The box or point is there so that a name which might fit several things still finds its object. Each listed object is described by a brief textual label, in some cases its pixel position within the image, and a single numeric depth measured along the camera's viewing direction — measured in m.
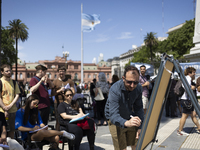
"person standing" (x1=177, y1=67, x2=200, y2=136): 5.41
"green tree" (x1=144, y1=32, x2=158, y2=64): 49.12
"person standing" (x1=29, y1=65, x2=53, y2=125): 4.80
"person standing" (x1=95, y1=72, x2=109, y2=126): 7.20
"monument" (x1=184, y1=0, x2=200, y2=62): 12.70
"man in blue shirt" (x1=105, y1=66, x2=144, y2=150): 2.30
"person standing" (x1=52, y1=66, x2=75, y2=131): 5.27
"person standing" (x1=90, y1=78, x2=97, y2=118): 7.95
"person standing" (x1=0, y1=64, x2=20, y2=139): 4.31
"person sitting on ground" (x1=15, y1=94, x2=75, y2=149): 3.83
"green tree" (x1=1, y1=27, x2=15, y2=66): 35.25
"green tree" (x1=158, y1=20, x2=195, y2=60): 33.31
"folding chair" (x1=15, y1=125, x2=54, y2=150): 3.74
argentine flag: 24.61
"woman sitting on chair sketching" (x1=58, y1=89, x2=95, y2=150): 4.02
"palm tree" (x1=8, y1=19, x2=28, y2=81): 35.28
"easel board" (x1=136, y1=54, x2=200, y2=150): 1.74
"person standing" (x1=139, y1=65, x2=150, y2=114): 6.34
